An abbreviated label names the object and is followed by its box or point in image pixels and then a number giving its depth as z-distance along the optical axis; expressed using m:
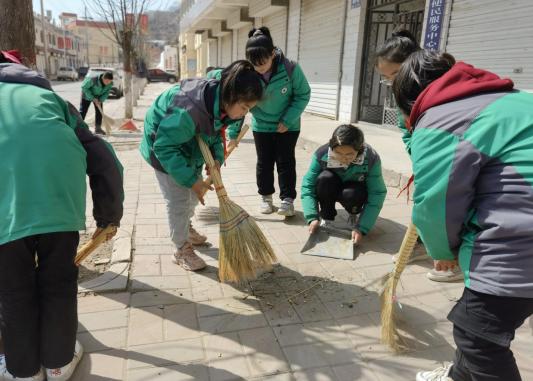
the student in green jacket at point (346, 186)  3.33
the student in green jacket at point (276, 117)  3.47
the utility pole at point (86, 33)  64.22
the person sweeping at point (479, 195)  1.33
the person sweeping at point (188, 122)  2.28
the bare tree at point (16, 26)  2.58
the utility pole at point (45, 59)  41.50
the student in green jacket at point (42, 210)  1.51
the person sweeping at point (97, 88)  8.42
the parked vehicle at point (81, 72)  46.10
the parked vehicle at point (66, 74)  40.38
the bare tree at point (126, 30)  11.05
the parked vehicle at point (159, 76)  40.53
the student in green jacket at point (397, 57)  2.56
